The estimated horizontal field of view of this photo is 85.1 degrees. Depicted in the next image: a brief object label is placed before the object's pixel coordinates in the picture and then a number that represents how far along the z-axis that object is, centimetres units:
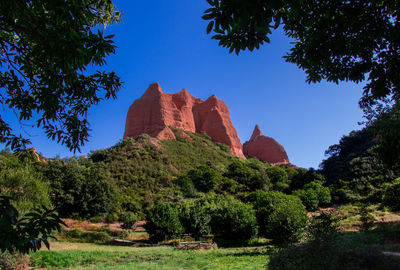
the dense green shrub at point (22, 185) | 1464
